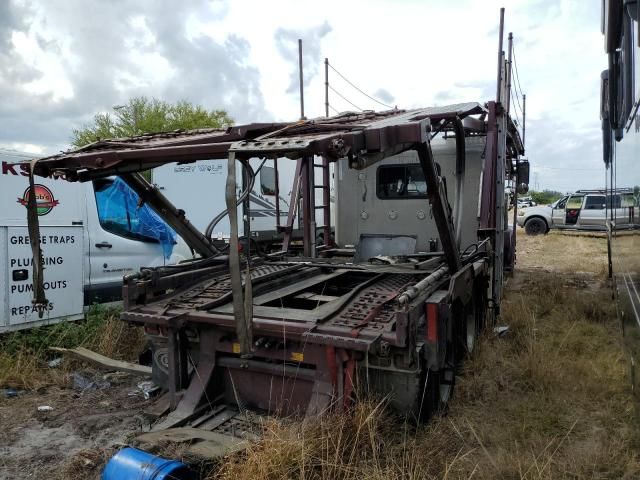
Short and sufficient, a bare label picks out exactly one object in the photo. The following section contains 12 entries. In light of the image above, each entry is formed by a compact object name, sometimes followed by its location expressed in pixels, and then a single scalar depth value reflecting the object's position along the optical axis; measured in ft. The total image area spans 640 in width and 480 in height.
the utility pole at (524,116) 41.50
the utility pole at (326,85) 45.83
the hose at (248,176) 9.02
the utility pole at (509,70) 27.95
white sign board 18.11
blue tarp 21.74
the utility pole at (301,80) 31.07
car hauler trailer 10.37
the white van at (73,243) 18.24
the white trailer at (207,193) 41.45
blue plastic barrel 8.90
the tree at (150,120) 97.86
